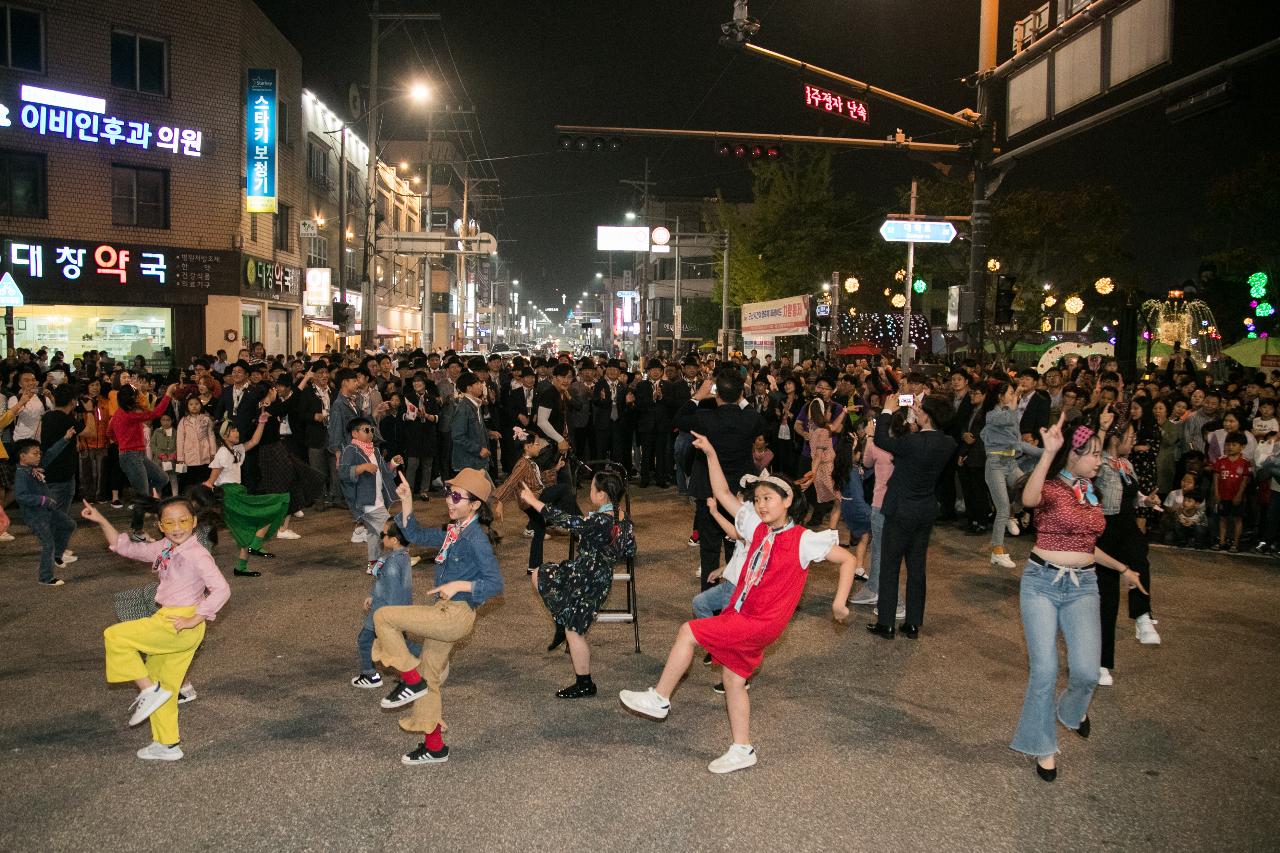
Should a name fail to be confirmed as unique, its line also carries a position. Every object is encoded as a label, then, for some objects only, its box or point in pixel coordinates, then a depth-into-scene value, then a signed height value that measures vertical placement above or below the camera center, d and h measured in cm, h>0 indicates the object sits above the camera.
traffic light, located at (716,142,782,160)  1573 +362
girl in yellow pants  496 -139
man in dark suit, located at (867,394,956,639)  713 -98
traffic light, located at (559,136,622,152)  1608 +377
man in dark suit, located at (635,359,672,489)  1541 -95
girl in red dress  490 -123
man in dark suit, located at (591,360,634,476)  1555 -81
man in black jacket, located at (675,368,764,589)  752 -53
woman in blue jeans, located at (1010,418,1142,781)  501 -113
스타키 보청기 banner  2730 +640
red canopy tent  3162 +72
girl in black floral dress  591 -132
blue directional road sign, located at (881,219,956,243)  1875 +281
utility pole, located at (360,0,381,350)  2494 +358
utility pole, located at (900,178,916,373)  2370 +158
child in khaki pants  503 -134
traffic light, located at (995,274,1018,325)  1658 +125
